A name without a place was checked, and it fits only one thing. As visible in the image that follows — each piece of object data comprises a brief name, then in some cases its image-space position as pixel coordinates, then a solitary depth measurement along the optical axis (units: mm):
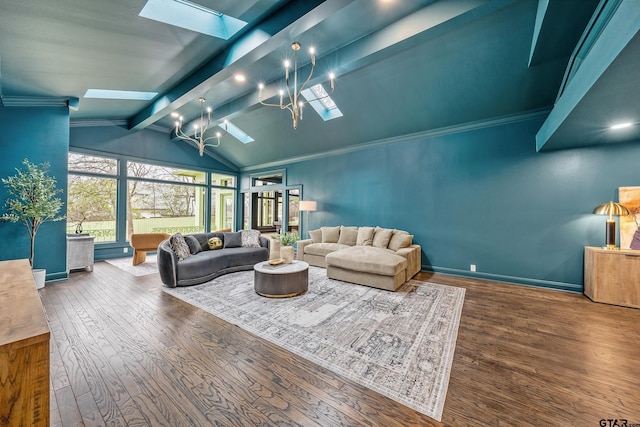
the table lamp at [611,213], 3410
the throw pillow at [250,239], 5288
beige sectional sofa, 3959
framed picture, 3480
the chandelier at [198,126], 4855
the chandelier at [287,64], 2839
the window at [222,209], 8724
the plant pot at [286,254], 4062
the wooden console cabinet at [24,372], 715
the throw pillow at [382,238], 5133
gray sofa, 3953
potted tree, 3809
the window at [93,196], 5941
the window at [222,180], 8783
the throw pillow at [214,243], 4997
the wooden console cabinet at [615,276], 3234
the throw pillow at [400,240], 4816
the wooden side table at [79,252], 4875
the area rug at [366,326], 1909
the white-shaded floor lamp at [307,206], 6483
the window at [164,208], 6910
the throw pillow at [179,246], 4207
